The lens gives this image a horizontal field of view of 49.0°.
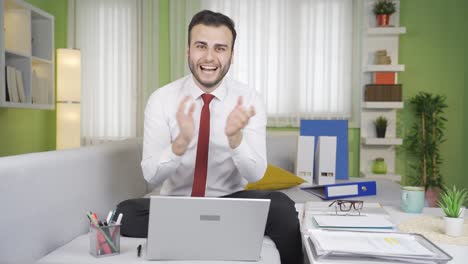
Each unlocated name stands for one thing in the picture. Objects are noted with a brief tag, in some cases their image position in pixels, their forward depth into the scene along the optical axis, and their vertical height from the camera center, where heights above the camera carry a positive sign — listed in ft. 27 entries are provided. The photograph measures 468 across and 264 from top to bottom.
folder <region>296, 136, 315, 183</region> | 10.67 -0.78
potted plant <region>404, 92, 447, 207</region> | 16.10 -0.54
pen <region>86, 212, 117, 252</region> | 5.21 -1.17
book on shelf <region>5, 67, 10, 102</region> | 12.24 +0.58
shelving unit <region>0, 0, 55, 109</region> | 12.33 +1.68
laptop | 4.60 -1.02
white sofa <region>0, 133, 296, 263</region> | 4.91 -0.90
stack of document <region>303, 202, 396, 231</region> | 5.14 -1.05
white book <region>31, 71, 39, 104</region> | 13.65 +0.78
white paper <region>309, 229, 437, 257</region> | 4.02 -1.03
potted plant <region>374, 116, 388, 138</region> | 16.38 -0.14
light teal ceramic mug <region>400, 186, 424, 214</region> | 6.31 -0.96
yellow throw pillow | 10.17 -1.21
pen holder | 5.22 -1.26
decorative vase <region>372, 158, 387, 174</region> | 16.40 -1.45
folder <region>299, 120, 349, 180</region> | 11.35 -0.21
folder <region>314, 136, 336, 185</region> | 10.51 -0.81
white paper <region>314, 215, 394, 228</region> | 5.15 -1.04
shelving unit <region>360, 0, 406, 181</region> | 16.63 +0.42
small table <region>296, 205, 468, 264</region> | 4.17 -1.12
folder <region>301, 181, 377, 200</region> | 8.35 -1.14
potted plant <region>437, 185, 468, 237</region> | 5.04 -0.92
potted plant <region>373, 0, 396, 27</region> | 16.31 +3.52
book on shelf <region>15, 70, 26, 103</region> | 12.78 +0.77
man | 6.33 -0.27
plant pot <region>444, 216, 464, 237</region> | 5.04 -1.02
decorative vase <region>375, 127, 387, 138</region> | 16.40 -0.30
